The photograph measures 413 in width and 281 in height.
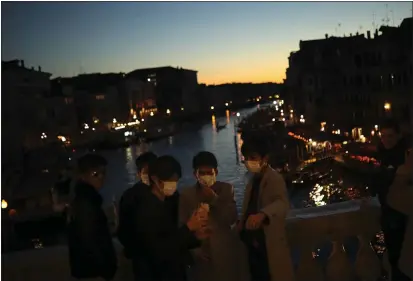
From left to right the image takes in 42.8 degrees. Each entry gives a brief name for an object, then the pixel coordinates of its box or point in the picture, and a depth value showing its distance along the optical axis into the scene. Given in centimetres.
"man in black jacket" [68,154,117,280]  239
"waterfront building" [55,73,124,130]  5209
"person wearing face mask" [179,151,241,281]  275
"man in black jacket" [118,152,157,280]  251
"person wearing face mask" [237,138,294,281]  264
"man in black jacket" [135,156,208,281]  244
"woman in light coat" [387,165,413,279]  277
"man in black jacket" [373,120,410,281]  288
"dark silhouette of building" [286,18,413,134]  2481
